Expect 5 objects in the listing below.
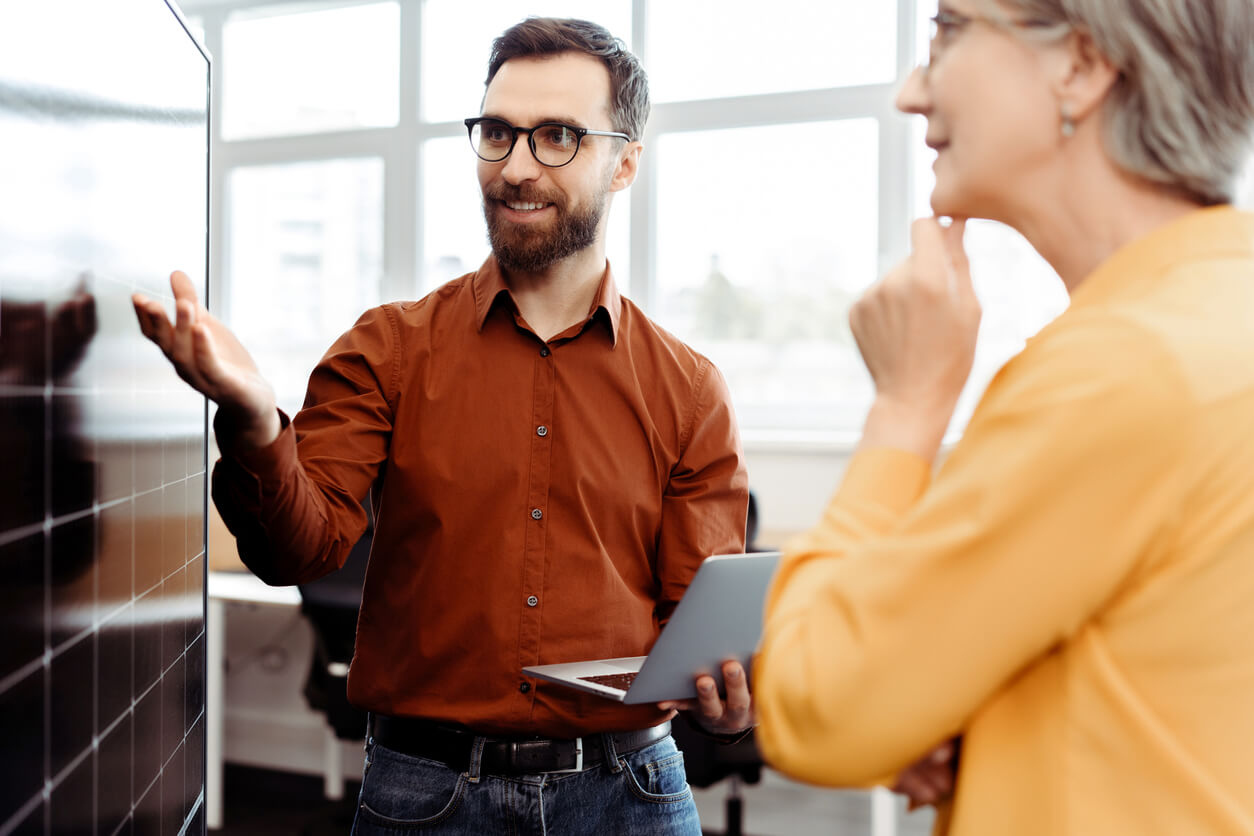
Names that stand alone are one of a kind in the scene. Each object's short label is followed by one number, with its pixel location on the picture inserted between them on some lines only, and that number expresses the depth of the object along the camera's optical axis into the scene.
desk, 3.25
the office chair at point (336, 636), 2.84
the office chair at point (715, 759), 2.60
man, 1.27
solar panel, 0.62
